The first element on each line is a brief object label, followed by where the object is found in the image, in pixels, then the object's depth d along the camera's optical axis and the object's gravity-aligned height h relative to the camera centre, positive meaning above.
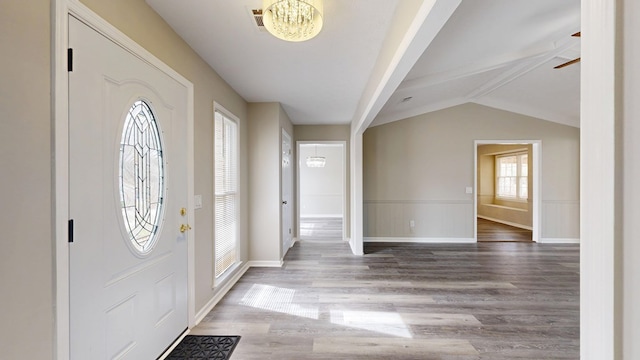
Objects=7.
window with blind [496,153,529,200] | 7.38 +0.05
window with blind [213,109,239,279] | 3.21 -0.16
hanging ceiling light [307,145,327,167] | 8.91 +0.54
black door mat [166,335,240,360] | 2.12 -1.30
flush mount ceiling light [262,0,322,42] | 1.53 +0.87
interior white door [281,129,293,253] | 4.74 -0.27
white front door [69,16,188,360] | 1.41 -0.14
